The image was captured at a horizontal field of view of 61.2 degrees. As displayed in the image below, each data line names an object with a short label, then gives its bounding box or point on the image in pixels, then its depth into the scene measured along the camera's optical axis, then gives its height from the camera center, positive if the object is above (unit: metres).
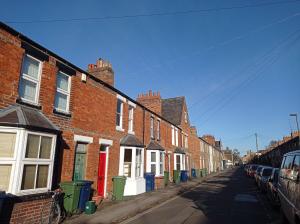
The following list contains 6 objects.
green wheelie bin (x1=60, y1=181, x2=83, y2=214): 9.68 -1.10
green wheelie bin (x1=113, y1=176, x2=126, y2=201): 13.71 -1.10
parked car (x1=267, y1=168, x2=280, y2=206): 11.27 -0.93
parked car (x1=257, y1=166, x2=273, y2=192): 16.21 -0.57
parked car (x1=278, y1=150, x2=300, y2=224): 5.56 -0.42
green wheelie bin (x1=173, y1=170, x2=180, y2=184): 25.14 -0.83
